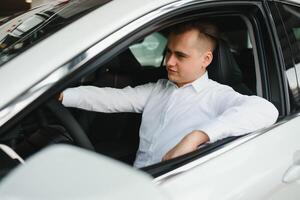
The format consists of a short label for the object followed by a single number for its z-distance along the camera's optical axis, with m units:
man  2.10
